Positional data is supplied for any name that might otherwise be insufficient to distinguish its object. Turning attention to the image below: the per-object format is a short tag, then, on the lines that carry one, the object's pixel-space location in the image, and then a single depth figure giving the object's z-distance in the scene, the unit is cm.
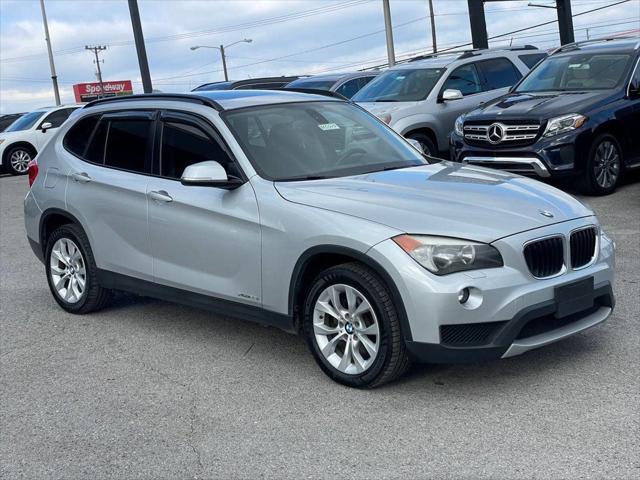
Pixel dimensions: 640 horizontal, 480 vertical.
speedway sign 5772
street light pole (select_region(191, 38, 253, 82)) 7650
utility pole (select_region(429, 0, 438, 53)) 5712
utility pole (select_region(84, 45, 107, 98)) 9469
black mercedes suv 1068
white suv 2256
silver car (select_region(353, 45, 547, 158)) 1342
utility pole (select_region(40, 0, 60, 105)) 4469
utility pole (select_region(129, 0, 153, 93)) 1733
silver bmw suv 466
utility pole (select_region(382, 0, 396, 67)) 2723
